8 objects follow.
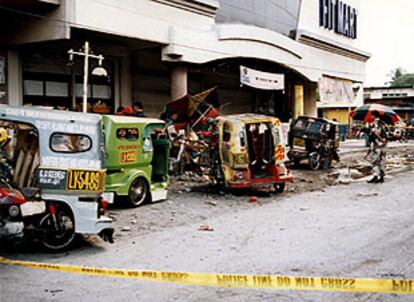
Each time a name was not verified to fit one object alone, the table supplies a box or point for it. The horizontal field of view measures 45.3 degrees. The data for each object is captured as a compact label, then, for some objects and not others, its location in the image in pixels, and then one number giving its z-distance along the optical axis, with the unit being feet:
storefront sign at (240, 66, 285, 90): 70.64
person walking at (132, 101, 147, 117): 44.33
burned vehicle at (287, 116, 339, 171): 57.52
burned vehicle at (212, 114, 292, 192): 39.06
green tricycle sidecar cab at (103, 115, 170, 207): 32.17
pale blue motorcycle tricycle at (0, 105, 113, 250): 21.25
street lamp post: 34.73
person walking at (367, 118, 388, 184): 46.16
